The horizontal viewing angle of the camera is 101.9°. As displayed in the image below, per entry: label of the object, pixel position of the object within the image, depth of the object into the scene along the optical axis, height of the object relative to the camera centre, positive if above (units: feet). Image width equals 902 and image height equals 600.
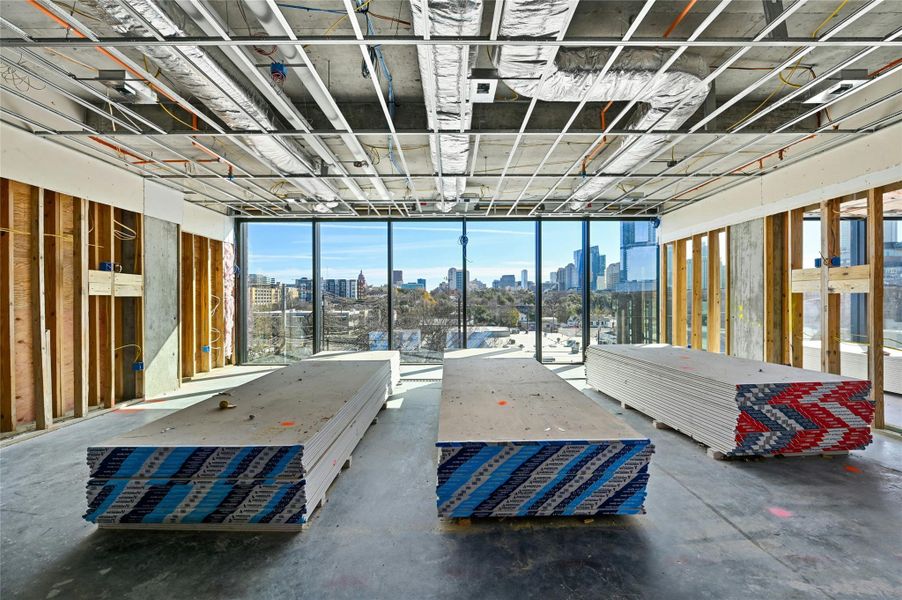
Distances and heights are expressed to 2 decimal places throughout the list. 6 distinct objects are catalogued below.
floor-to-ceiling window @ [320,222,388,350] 27.71 +1.69
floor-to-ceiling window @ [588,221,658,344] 27.78 +1.02
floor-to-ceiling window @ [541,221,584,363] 27.68 +0.28
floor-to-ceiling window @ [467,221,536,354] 27.68 +1.24
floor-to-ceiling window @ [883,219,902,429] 23.88 +0.54
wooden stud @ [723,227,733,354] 21.22 +0.08
